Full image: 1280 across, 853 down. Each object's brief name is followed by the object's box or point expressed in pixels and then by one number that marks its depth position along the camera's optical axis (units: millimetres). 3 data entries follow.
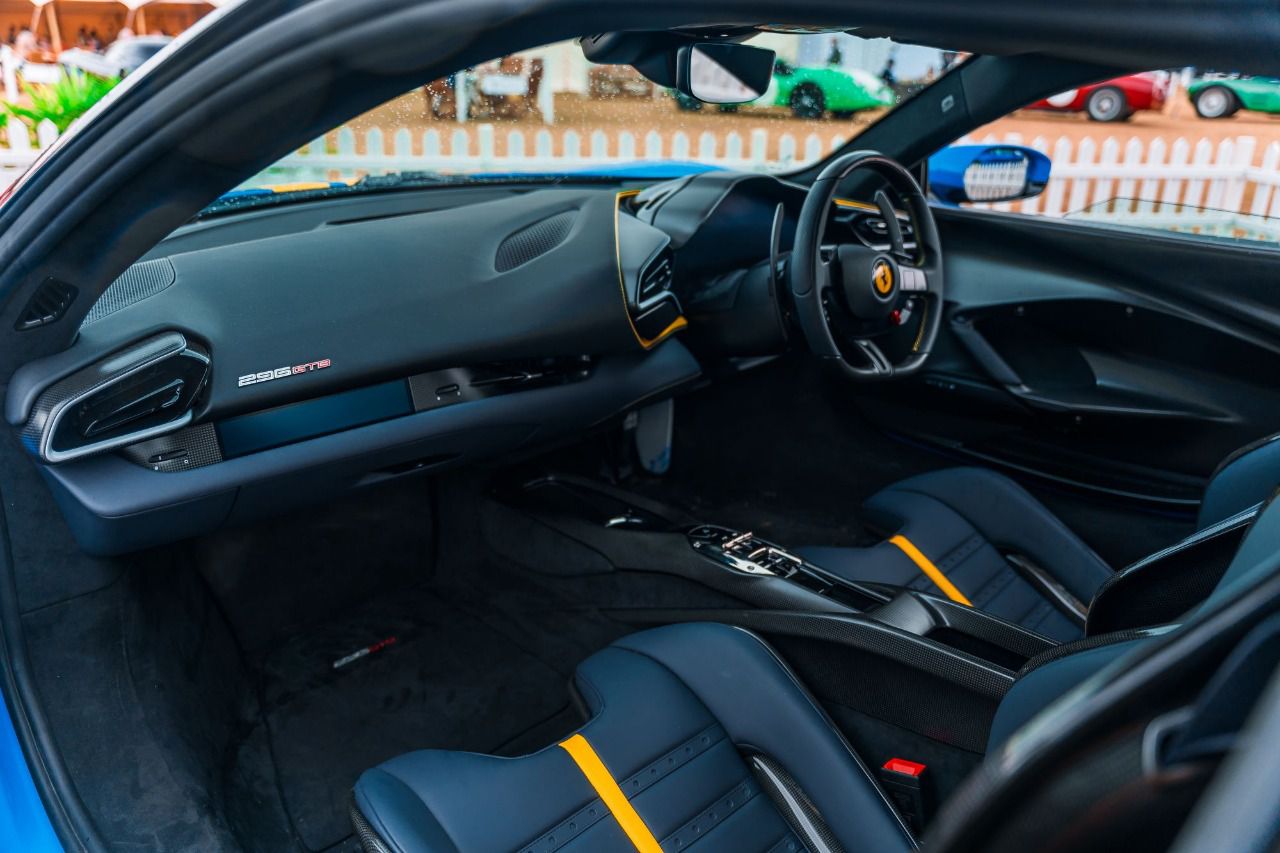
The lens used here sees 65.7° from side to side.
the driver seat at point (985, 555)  1985
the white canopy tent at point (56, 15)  6476
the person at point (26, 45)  6555
